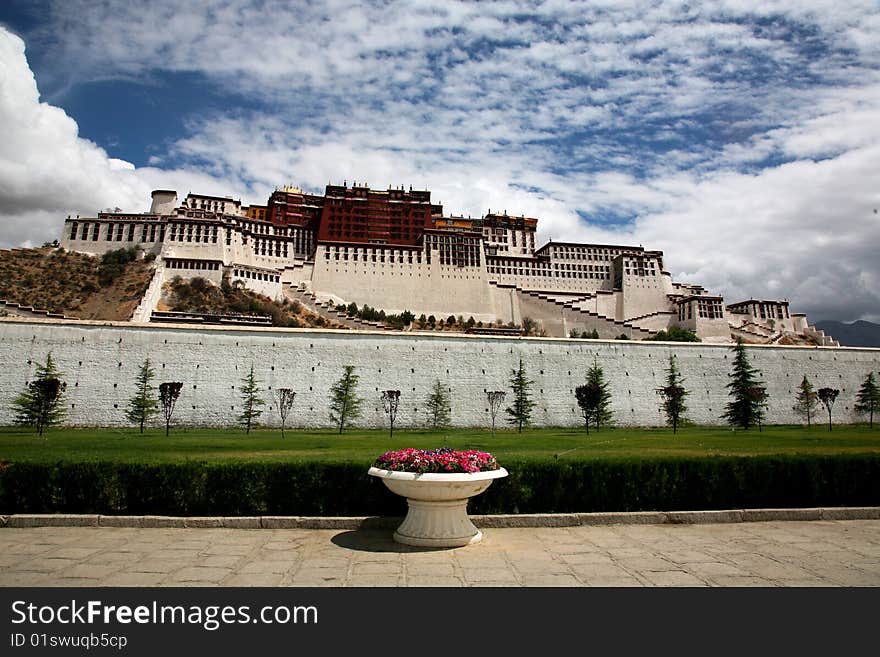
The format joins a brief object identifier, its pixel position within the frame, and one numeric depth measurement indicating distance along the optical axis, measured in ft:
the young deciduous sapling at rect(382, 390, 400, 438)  99.13
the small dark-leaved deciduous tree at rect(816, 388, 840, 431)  110.32
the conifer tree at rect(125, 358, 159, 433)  91.71
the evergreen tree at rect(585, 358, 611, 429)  106.42
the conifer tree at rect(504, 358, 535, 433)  108.06
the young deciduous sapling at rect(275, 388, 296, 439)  96.02
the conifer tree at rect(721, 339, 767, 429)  114.42
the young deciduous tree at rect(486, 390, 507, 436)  107.04
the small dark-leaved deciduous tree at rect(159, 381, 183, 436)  87.51
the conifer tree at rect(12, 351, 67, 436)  84.23
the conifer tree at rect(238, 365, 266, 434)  97.04
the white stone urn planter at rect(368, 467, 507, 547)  24.27
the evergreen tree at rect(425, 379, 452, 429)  105.60
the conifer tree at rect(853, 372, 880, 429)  123.44
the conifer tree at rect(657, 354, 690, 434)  109.50
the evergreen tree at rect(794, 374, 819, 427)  121.70
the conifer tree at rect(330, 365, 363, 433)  101.71
